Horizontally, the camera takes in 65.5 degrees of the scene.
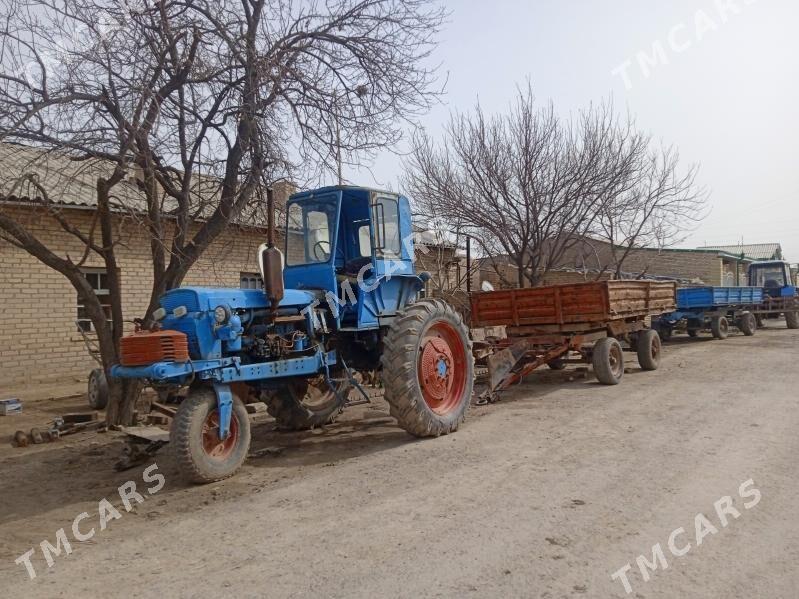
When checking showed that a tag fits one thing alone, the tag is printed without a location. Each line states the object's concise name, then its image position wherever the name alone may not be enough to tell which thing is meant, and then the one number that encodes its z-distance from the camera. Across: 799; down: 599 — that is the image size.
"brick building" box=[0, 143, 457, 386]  11.35
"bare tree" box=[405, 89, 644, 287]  13.78
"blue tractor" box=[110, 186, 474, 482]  5.24
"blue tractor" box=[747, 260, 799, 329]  22.45
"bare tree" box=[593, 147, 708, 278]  15.88
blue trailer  17.80
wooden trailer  9.91
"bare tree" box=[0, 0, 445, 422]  6.50
